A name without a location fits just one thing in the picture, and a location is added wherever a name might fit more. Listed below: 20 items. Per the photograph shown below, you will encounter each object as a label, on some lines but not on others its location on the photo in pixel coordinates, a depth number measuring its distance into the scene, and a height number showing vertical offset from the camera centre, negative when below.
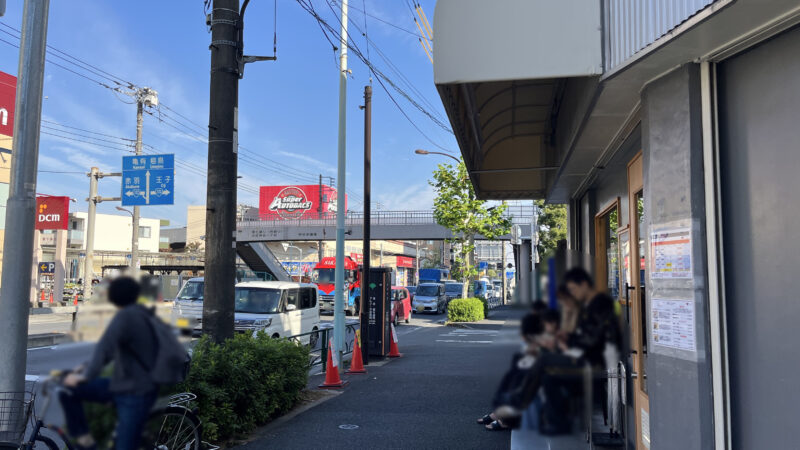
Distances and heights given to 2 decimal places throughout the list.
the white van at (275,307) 12.44 -0.88
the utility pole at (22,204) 4.15 +0.49
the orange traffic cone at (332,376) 9.39 -1.80
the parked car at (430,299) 30.80 -1.53
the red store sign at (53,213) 24.08 +2.46
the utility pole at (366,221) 12.80 +1.20
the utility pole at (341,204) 11.42 +1.47
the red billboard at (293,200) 55.97 +7.27
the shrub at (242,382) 5.59 -1.29
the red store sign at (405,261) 70.48 +1.36
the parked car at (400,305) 23.80 -1.47
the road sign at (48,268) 25.09 +0.04
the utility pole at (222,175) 4.42 +0.81
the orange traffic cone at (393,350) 13.42 -1.92
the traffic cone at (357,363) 10.97 -1.83
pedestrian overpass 38.47 +3.04
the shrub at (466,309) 20.69 -1.42
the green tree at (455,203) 15.51 +2.25
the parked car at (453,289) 33.19 -1.08
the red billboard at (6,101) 19.47 +6.00
